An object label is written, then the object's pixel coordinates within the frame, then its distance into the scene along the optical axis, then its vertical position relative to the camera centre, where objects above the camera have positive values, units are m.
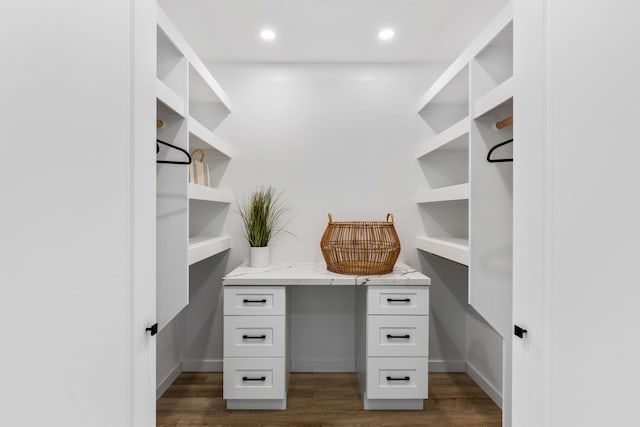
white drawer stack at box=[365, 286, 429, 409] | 1.99 -0.79
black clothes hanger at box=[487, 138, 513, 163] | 1.41 +0.26
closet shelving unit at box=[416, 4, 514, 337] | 1.54 +0.15
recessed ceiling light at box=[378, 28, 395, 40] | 2.12 +1.20
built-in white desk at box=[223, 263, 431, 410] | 1.99 -0.78
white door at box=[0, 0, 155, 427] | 0.51 +0.00
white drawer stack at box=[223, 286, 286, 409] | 1.99 -0.84
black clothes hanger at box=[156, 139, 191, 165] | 1.49 +0.24
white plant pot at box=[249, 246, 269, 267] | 2.35 -0.31
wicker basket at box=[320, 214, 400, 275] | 2.13 -0.23
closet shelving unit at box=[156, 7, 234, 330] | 1.59 +0.15
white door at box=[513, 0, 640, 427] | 0.57 +0.00
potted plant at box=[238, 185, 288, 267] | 2.36 -0.04
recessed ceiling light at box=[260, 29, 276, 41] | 2.12 +1.19
